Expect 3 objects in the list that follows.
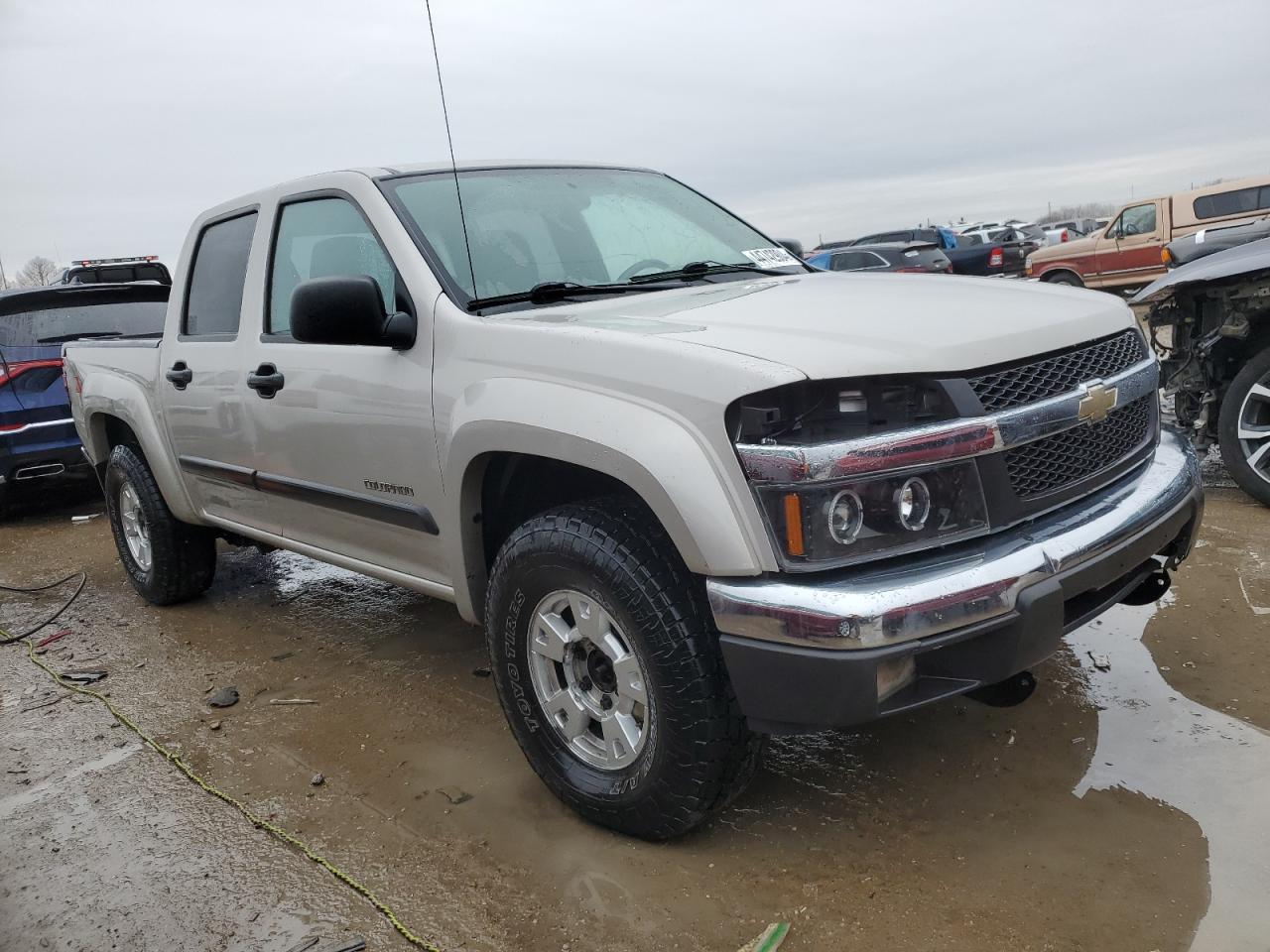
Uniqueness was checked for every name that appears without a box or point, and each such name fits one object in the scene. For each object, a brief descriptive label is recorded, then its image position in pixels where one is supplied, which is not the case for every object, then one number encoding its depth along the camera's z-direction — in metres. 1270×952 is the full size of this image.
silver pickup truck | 2.11
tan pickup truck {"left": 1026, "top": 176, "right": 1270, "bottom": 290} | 13.82
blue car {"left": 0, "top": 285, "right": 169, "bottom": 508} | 6.88
